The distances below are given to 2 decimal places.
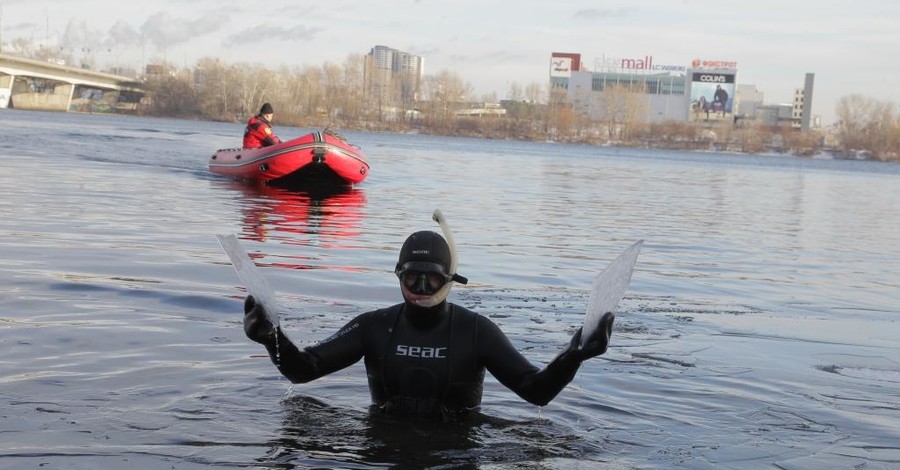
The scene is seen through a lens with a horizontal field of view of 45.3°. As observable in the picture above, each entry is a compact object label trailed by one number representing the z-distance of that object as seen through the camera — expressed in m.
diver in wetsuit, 5.20
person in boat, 23.89
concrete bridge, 97.50
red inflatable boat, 23.41
